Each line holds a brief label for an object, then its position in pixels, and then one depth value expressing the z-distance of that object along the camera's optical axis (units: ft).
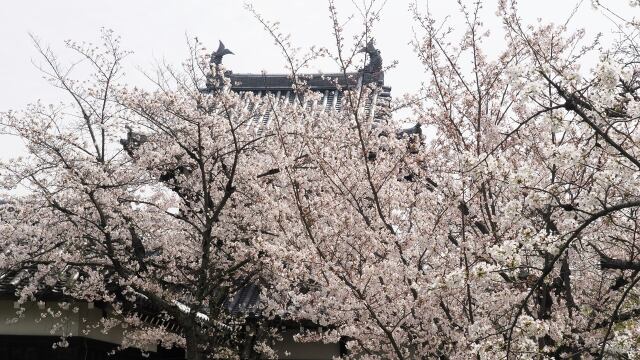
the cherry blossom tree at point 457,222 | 13.57
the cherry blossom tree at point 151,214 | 28.14
